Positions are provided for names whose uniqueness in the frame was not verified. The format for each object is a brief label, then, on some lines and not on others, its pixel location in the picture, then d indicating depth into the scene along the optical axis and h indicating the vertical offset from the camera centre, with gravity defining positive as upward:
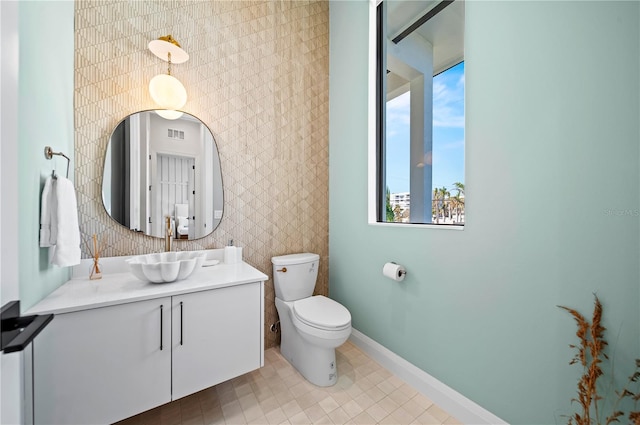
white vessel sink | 1.27 -0.30
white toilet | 1.58 -0.69
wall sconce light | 1.59 +0.80
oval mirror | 1.57 +0.22
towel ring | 1.13 +0.25
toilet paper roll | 1.64 -0.38
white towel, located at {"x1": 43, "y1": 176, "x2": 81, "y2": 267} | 1.12 -0.07
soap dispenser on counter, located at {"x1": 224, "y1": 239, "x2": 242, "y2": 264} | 1.78 -0.30
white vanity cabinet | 1.03 -0.60
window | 1.62 +0.70
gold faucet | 1.70 -0.16
